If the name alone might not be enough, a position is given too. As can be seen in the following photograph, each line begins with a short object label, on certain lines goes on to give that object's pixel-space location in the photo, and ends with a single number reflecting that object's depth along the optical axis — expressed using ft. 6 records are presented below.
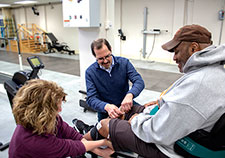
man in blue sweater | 5.66
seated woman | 3.22
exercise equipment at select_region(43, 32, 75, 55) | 30.66
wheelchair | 2.99
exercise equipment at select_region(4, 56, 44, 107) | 7.19
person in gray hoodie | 2.91
